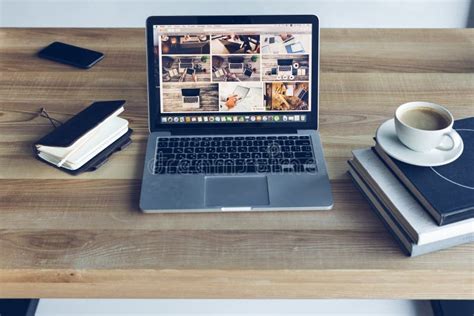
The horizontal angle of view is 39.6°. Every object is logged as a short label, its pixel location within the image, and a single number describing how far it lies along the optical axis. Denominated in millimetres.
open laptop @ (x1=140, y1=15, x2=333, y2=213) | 1219
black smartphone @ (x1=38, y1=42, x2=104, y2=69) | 1616
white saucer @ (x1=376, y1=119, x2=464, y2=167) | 1146
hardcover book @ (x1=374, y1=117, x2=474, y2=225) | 1064
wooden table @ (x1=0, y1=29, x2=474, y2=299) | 1095
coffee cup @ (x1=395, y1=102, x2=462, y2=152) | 1143
